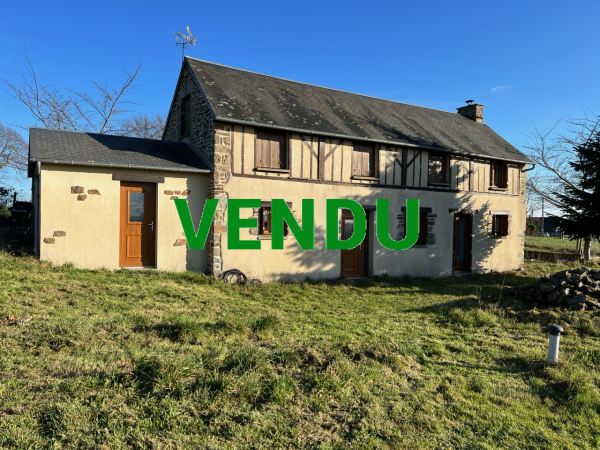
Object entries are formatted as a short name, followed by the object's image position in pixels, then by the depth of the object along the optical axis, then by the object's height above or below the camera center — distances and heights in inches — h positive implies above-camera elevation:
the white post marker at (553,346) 196.9 -54.3
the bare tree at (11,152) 964.0 +151.1
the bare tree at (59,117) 815.7 +200.2
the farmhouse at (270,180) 371.2 +44.2
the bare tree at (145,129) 993.1 +218.7
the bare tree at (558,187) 676.6 +71.4
